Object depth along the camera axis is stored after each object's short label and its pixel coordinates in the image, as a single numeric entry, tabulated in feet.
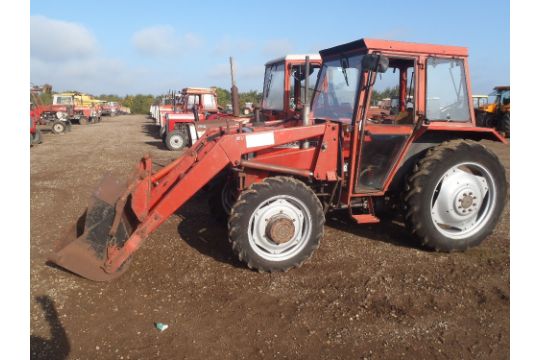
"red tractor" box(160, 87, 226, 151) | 46.57
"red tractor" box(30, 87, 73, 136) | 65.57
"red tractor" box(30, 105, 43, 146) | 50.67
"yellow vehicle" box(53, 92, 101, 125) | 90.27
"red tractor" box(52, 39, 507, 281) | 12.17
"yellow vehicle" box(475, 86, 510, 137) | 60.70
